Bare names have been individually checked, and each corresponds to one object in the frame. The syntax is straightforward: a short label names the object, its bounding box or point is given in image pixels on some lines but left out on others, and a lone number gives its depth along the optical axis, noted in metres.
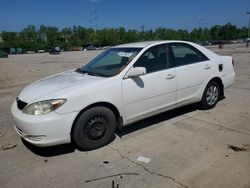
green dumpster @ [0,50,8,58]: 32.83
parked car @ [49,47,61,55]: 41.21
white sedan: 2.69
